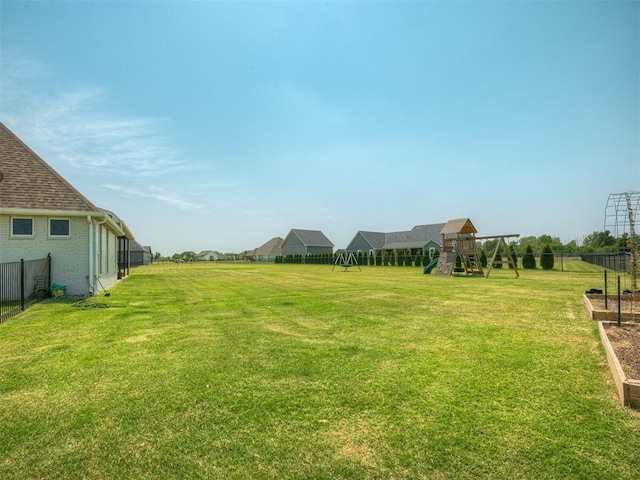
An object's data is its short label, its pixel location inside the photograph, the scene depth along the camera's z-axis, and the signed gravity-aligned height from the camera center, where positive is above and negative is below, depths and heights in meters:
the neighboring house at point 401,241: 46.19 +0.92
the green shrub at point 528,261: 27.86 -1.20
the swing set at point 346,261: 31.80 -1.54
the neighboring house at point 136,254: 52.81 -1.23
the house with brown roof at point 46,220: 11.40 +0.98
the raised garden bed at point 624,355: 3.26 -1.42
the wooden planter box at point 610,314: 6.66 -1.39
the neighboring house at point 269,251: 81.91 -0.95
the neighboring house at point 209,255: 118.12 -2.74
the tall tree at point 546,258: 27.08 -0.93
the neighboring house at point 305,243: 63.53 +0.78
